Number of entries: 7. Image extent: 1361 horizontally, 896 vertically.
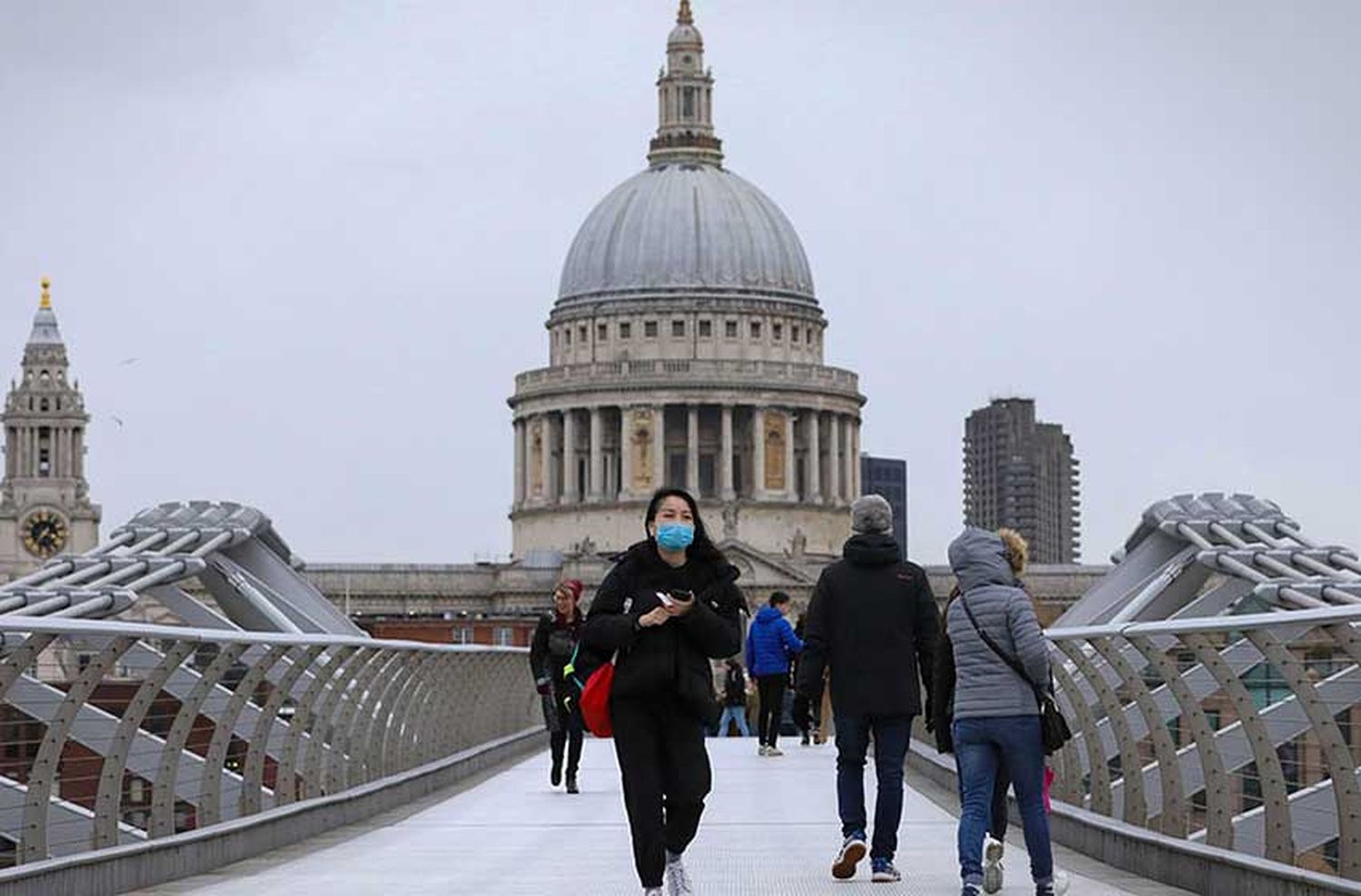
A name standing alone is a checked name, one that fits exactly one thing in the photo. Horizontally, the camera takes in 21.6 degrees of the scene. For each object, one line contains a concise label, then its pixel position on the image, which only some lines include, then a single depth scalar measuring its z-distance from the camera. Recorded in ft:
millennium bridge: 55.01
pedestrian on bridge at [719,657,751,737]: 174.60
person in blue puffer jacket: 113.39
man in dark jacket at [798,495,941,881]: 61.77
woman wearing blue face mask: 53.11
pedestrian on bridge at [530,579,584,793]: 88.07
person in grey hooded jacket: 56.08
